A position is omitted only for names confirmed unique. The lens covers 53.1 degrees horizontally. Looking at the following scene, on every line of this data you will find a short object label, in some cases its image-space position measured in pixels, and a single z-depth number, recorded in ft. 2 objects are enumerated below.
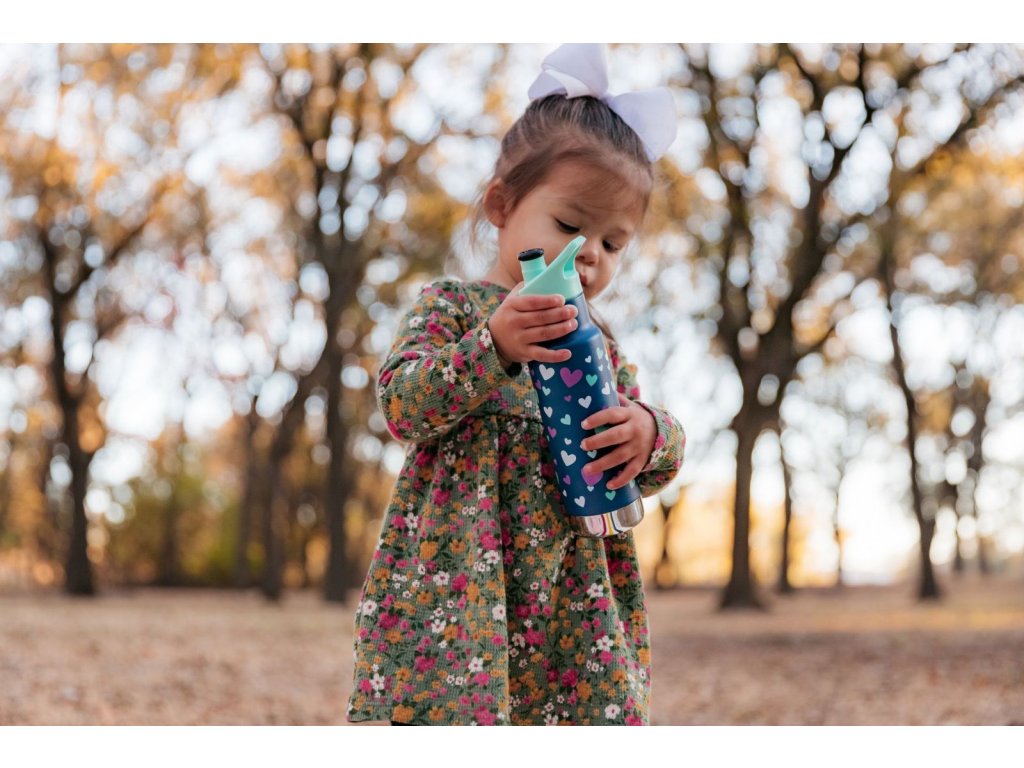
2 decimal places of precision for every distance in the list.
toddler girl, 5.77
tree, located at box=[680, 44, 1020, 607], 31.55
